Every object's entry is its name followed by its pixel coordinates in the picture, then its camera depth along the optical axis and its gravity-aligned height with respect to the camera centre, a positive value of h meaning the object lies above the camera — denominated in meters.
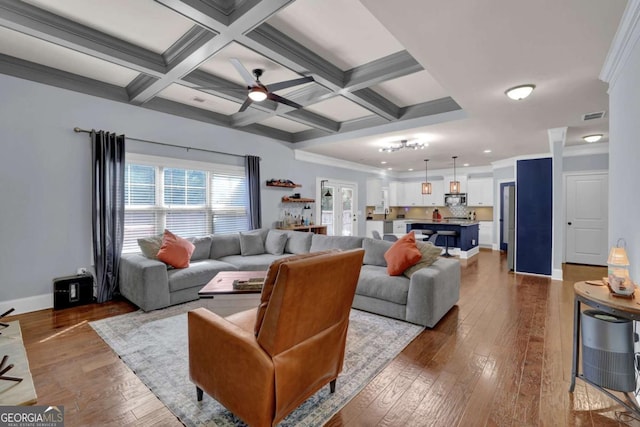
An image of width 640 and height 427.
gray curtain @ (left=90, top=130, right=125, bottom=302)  3.88 +0.08
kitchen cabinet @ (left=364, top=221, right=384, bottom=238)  9.33 -0.50
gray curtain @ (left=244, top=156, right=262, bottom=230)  5.70 +0.48
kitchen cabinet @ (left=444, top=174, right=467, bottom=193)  9.33 +0.92
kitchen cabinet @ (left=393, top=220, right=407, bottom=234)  9.76 -0.55
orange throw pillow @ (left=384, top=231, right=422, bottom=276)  3.32 -0.52
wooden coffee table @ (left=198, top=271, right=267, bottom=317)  2.71 -0.82
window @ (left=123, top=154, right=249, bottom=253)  4.38 +0.23
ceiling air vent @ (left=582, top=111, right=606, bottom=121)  4.04 +1.35
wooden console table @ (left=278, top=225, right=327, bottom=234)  6.42 -0.39
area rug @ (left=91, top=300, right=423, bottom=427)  1.82 -1.24
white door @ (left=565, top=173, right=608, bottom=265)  6.26 -0.19
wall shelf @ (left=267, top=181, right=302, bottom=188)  6.14 +0.59
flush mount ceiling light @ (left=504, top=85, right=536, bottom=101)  3.13 +1.30
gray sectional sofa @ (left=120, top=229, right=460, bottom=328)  3.12 -0.82
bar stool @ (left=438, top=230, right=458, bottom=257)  7.22 -0.61
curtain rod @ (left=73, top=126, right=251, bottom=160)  3.79 +1.09
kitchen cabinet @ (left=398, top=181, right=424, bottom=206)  10.43 +0.62
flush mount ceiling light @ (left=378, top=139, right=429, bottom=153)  5.54 +1.28
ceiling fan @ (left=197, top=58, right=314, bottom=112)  3.05 +1.38
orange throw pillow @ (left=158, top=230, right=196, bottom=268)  3.84 -0.53
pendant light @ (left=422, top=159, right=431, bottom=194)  7.74 +0.61
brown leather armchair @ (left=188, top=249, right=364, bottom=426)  1.44 -0.71
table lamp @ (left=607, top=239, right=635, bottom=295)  1.84 -0.43
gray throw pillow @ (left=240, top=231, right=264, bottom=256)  5.02 -0.56
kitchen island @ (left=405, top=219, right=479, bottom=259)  7.38 -0.63
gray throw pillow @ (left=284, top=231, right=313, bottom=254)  5.00 -0.55
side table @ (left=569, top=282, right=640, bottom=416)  1.69 -0.60
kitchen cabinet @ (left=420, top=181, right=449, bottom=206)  9.91 +0.54
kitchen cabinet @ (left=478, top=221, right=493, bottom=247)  8.83 -0.70
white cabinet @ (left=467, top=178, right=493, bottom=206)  8.91 +0.59
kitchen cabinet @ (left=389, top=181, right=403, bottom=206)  10.41 +0.72
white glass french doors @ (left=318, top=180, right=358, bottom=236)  7.72 +0.12
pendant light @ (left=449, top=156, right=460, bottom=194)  7.51 +0.62
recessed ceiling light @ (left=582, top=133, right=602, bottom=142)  5.25 +1.34
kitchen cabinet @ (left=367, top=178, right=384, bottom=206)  9.40 +0.62
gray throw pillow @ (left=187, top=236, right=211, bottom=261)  4.52 -0.56
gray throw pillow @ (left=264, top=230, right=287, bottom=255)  5.14 -0.56
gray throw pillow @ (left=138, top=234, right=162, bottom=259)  3.89 -0.46
